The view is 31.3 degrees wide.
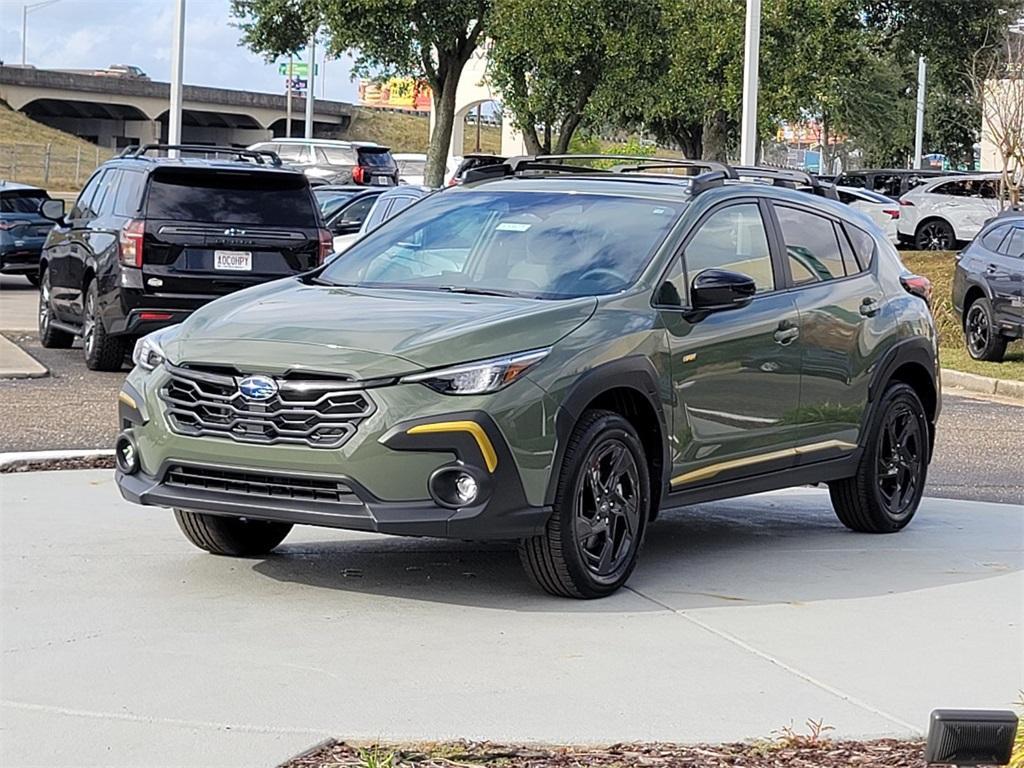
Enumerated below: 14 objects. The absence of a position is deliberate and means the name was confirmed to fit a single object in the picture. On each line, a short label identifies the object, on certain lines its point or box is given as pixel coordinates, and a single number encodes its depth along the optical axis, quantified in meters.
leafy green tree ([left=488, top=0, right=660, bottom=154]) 38.94
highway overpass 109.62
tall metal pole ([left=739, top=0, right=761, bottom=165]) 26.53
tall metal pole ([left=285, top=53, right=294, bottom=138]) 100.64
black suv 14.96
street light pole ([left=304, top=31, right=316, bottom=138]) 63.73
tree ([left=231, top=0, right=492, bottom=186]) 39.69
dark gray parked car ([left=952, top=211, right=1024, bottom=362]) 20.05
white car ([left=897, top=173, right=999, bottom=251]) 36.44
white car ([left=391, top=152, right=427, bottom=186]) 63.01
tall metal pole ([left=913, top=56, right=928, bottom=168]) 57.12
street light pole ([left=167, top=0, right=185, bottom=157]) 31.11
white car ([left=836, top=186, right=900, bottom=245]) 35.62
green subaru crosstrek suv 6.76
